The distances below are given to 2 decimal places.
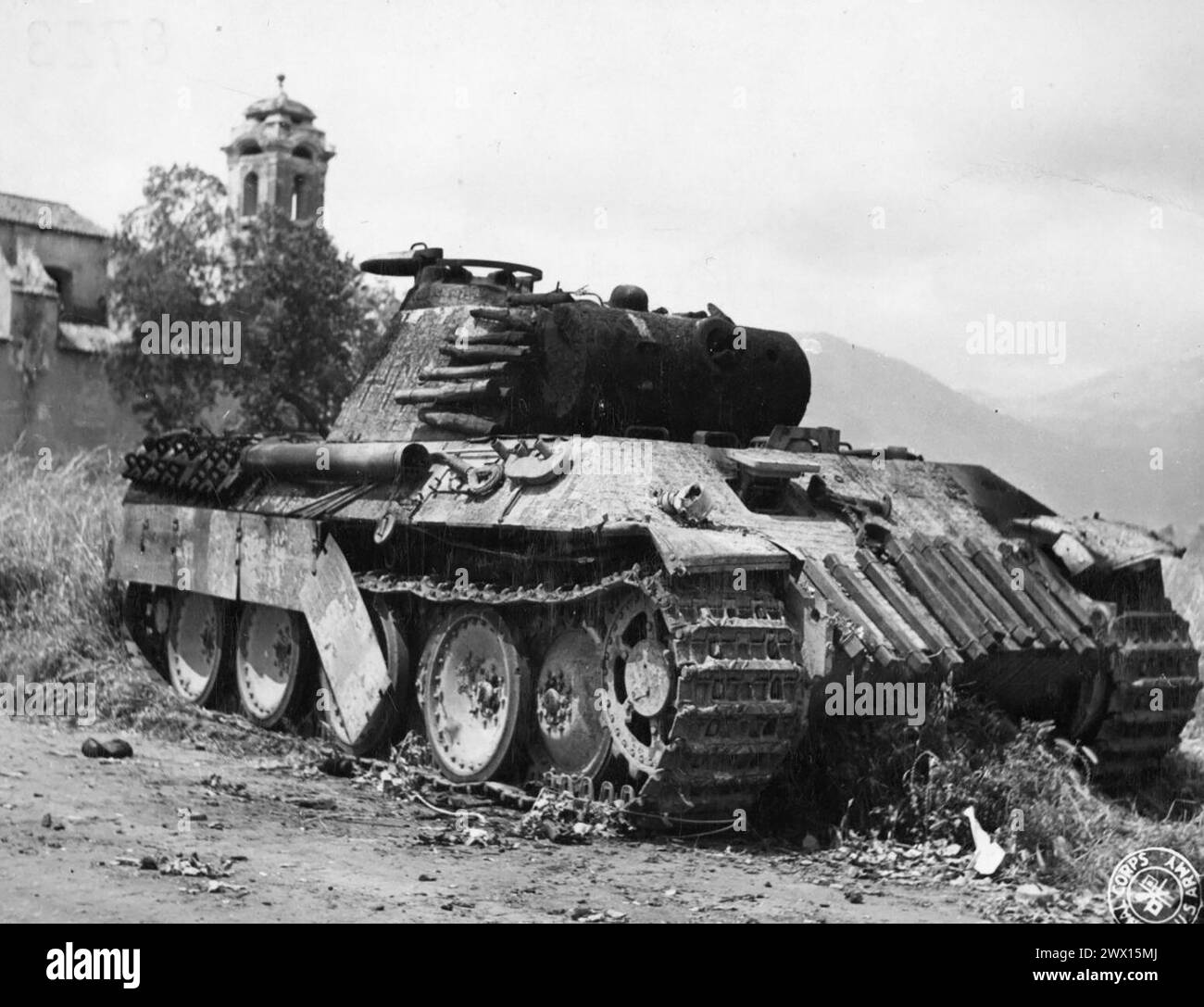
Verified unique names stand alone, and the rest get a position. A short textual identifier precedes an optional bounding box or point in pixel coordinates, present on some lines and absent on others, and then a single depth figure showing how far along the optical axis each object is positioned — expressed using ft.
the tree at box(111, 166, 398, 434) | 117.80
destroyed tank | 29.22
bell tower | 143.54
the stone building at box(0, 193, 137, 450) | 124.77
